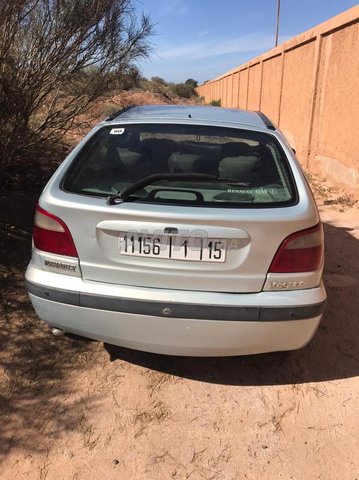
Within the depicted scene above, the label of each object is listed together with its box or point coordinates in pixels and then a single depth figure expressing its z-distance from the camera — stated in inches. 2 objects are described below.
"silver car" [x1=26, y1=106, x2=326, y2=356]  91.9
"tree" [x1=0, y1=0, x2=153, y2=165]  169.8
